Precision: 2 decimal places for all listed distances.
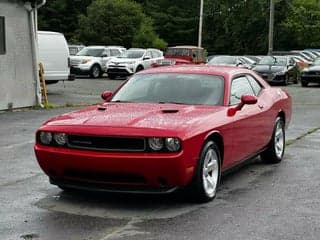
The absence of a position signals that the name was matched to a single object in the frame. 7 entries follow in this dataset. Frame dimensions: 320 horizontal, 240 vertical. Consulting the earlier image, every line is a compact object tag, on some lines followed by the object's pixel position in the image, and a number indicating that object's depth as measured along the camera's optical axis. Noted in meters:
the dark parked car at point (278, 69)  32.88
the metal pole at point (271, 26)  47.61
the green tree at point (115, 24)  52.31
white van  22.72
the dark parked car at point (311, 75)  32.08
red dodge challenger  6.45
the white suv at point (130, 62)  34.06
